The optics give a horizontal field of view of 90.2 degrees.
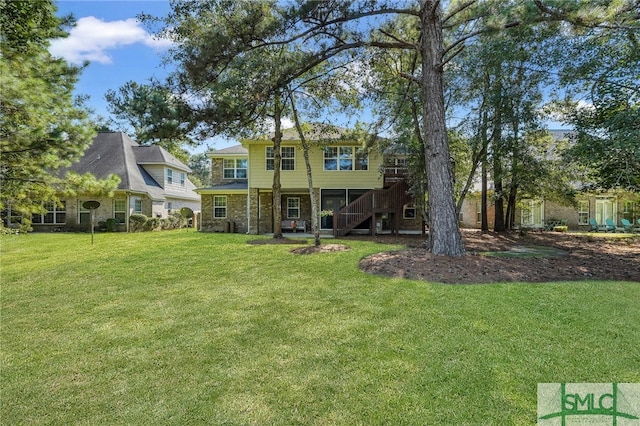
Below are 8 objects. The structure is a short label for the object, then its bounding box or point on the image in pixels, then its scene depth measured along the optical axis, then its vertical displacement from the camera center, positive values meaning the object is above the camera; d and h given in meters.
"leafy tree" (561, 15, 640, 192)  7.34 +3.34
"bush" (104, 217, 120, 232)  18.79 -0.63
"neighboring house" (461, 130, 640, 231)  21.30 -0.08
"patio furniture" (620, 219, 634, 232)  20.04 -0.86
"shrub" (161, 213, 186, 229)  21.20 -0.51
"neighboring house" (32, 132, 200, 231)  19.28 +2.01
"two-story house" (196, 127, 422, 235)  15.57 +1.34
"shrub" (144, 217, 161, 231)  19.56 -0.60
